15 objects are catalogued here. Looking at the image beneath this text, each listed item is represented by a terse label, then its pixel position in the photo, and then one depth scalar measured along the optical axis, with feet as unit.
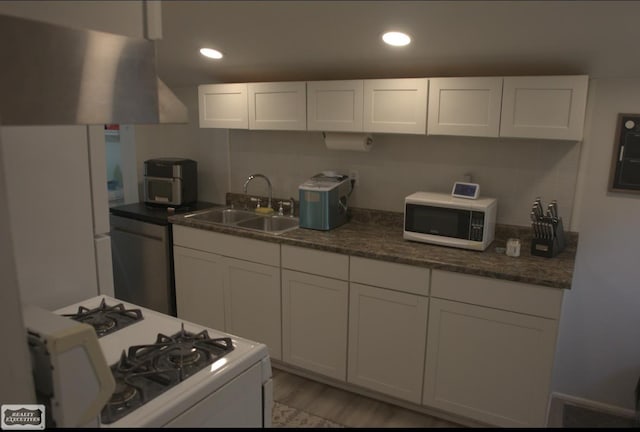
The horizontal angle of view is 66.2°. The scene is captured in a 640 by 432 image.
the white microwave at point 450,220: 8.54
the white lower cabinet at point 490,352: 7.53
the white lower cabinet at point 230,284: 9.81
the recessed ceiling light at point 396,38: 7.41
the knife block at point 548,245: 8.20
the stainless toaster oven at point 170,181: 12.00
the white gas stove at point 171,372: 3.88
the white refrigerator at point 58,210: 4.98
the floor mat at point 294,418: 8.42
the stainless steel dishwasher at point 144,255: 11.24
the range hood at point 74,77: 2.89
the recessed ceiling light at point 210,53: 9.14
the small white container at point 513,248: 8.31
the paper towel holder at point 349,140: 9.81
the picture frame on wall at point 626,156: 8.21
